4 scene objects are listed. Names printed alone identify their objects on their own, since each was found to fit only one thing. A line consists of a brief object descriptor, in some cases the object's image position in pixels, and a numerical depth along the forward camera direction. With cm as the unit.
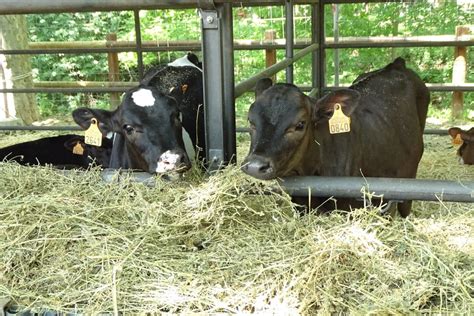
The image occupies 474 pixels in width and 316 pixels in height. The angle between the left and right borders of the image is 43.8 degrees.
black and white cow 338
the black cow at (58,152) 525
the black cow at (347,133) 315
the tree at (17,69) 927
